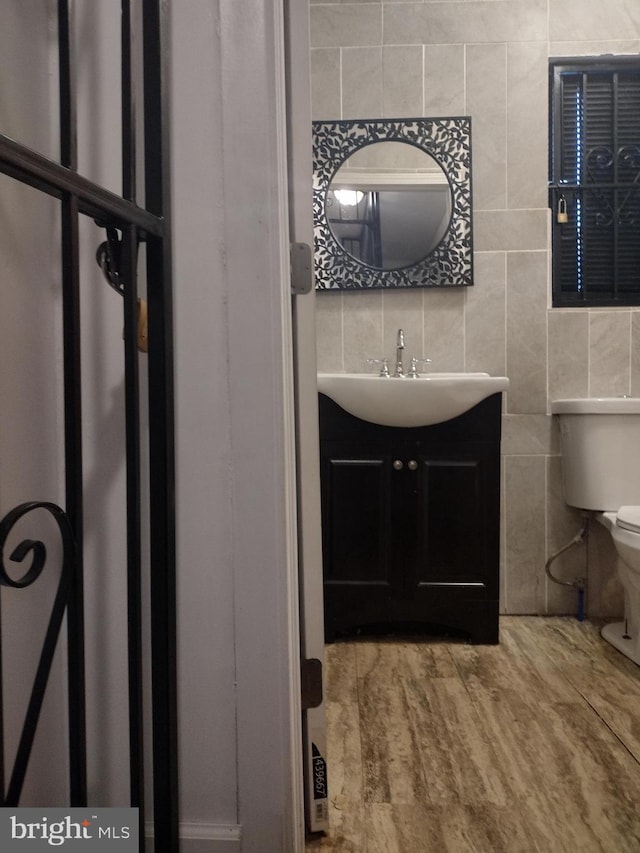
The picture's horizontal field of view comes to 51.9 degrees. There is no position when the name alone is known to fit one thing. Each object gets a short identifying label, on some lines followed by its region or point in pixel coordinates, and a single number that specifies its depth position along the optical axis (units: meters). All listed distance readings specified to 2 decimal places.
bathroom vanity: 2.12
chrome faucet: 2.35
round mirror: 2.40
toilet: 2.19
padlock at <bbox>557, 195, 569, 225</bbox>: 2.42
